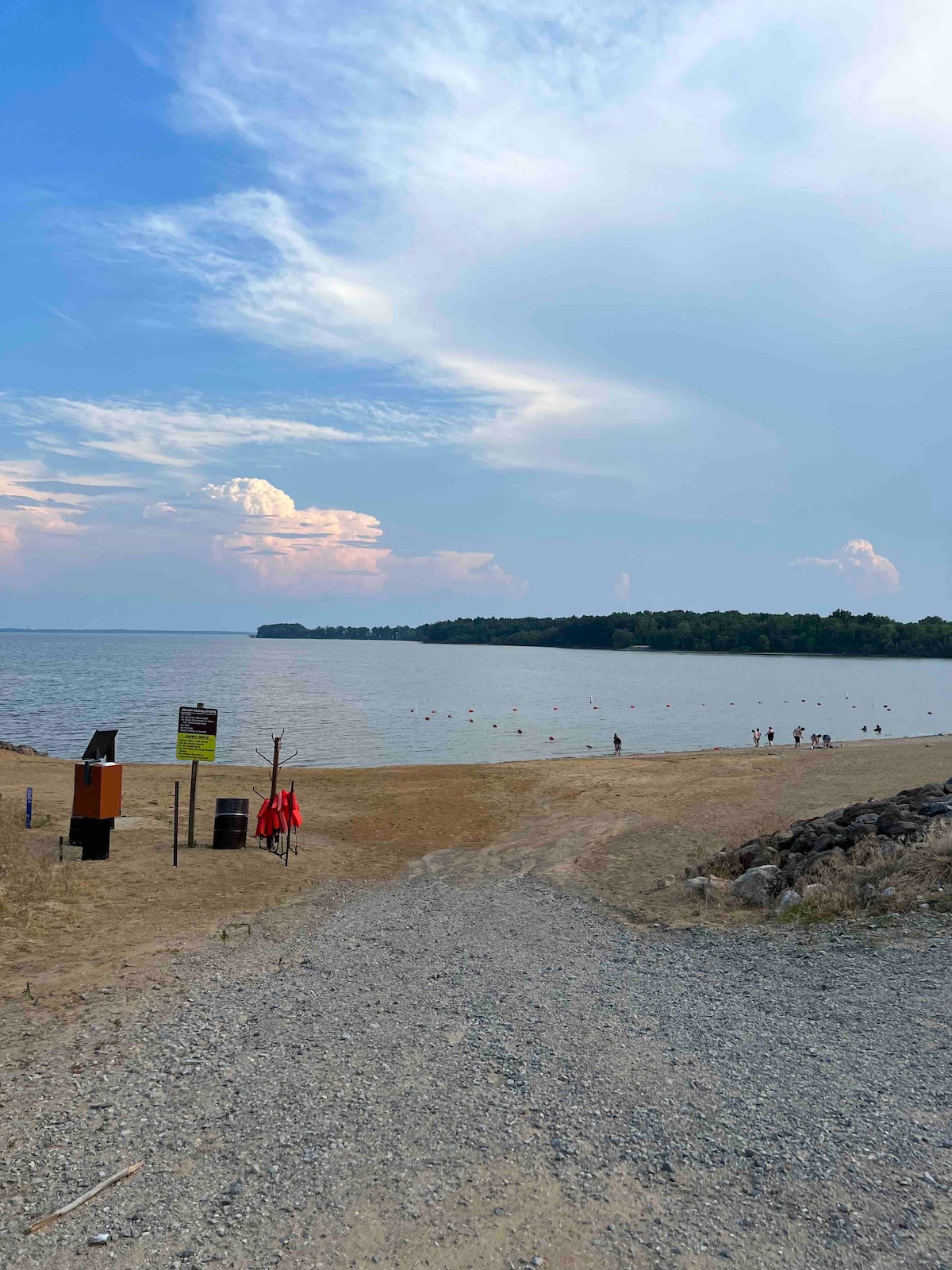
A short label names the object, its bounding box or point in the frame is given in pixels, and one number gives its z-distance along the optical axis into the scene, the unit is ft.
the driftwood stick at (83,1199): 15.35
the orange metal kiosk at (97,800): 46.60
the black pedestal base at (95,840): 47.70
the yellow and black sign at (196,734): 49.67
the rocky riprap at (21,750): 110.32
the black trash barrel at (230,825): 53.62
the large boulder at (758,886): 40.22
